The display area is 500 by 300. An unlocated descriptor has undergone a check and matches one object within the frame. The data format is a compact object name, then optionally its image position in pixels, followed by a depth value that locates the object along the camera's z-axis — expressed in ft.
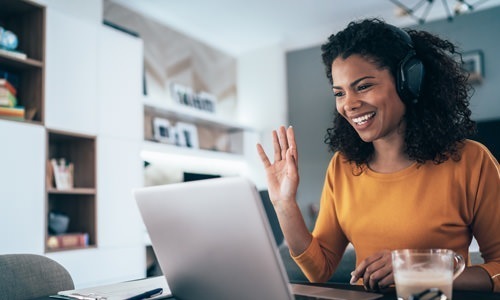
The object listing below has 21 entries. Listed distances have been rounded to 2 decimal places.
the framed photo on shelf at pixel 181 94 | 15.31
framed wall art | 14.57
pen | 3.14
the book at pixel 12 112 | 9.16
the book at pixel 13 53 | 9.16
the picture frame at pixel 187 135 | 14.96
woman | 3.82
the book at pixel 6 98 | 9.24
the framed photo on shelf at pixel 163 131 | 14.15
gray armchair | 3.93
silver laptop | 2.39
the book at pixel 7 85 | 9.29
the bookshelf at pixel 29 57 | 9.75
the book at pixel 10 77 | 9.52
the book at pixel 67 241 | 9.91
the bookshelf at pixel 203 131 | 13.84
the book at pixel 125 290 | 3.24
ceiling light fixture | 12.75
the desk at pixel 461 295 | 2.82
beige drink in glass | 2.46
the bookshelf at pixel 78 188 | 10.63
